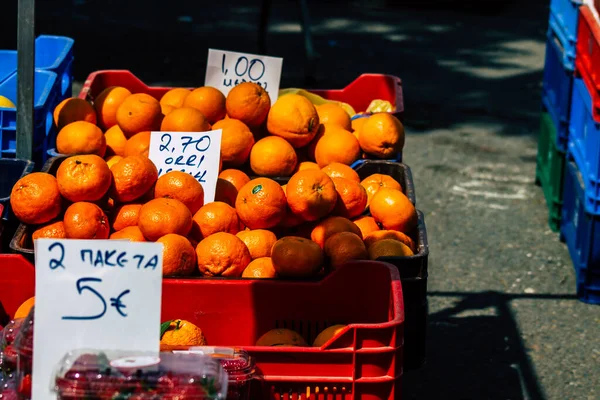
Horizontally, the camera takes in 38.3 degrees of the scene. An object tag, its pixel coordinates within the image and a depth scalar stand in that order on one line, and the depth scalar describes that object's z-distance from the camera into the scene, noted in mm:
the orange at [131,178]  2578
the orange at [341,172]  2904
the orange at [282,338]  2119
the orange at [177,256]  2301
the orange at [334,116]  3293
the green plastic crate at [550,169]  5039
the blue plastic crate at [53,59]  3900
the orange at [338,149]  3102
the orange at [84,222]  2402
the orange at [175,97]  3410
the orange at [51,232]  2488
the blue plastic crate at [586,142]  4113
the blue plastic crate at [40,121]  3113
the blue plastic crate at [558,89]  4855
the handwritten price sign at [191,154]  2752
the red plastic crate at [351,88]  3721
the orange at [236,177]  2869
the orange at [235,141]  3020
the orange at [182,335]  2105
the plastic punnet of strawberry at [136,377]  1576
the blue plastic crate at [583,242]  4227
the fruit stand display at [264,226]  1953
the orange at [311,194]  2535
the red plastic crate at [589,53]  4066
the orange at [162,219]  2410
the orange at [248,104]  3139
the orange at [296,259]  2281
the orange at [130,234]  2494
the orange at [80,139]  2957
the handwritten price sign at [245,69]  3551
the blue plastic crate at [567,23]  4730
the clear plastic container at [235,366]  1837
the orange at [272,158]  3023
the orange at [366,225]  2701
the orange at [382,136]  3092
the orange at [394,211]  2623
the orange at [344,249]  2369
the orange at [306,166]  3127
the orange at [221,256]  2383
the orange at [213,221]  2566
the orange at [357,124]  3332
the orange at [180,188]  2590
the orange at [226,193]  2797
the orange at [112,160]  2965
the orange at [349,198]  2721
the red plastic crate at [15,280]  2229
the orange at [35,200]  2480
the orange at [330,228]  2553
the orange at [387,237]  2561
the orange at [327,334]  2148
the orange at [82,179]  2486
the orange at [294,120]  3121
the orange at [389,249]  2406
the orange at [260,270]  2373
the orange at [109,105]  3281
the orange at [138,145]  2969
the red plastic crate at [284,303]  2189
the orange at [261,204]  2555
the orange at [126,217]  2594
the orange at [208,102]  3197
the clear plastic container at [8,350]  1872
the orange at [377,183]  2875
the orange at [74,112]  3195
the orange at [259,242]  2514
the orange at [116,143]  3148
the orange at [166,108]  3310
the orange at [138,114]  3090
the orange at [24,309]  2162
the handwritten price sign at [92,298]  1675
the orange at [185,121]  2969
